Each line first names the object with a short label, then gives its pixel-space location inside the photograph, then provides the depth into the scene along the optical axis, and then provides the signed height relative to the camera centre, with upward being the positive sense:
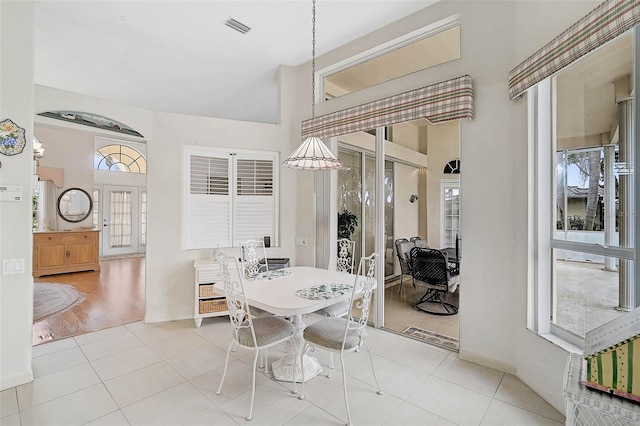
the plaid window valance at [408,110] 2.71 +1.12
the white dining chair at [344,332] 2.12 -0.89
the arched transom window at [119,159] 8.16 +1.58
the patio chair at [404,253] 4.41 -0.57
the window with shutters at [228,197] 3.94 +0.24
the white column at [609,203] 1.83 +0.08
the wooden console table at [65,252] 6.01 -0.82
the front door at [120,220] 8.37 -0.19
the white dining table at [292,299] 2.06 -0.63
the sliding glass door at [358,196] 4.20 +0.27
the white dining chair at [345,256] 3.66 -0.54
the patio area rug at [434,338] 3.06 -1.35
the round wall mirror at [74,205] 6.91 +0.21
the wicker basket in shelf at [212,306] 3.58 -1.13
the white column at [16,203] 2.32 +0.08
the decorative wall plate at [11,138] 2.32 +0.60
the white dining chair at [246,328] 2.14 -0.88
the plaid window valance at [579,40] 1.51 +1.05
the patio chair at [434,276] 3.85 -0.82
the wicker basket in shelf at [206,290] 3.60 -0.94
